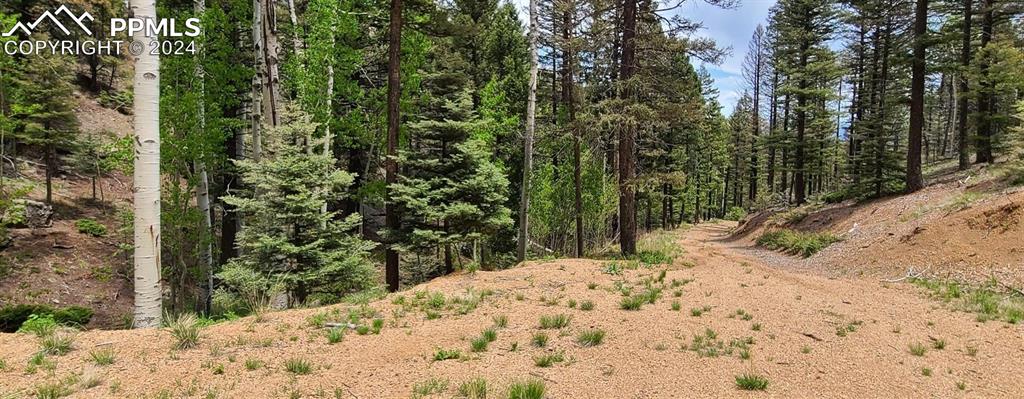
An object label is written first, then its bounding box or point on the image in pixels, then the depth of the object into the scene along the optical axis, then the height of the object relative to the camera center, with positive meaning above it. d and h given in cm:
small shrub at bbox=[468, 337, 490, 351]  464 -159
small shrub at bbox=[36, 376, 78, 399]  322 -147
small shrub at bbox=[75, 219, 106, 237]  1780 -167
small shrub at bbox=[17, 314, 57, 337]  452 -150
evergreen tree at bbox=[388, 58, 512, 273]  1002 -1
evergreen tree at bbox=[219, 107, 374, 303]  755 -82
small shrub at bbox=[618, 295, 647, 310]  628 -155
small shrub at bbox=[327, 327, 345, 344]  482 -157
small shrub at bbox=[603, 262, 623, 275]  870 -153
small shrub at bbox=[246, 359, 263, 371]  398 -155
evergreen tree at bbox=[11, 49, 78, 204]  1691 +312
